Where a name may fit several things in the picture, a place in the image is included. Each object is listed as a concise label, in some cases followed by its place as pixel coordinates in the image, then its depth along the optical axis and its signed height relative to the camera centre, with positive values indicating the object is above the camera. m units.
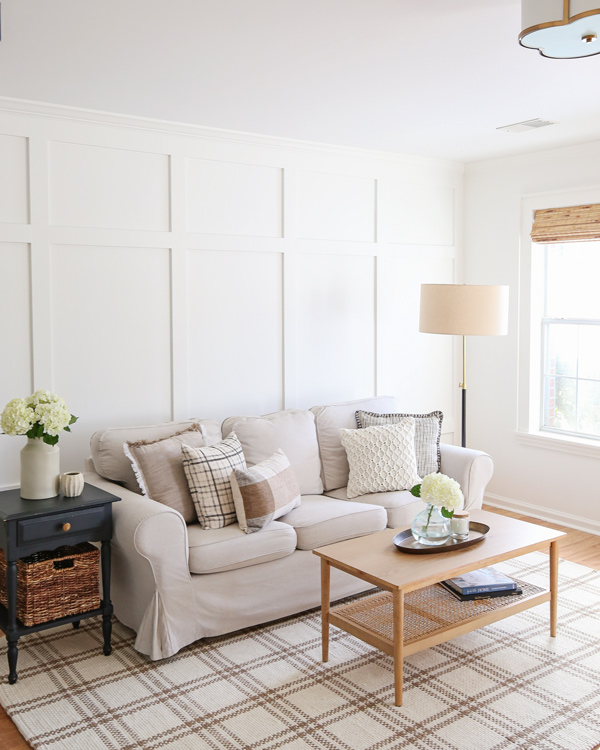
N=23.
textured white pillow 4.15 -0.73
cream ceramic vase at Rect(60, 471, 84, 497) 3.20 -0.67
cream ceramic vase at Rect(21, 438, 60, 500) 3.15 -0.59
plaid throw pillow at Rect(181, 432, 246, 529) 3.47 -0.73
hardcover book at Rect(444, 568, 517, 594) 3.23 -1.12
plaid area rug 2.59 -1.41
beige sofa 3.11 -0.96
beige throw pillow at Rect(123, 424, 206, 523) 3.51 -0.68
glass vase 3.17 -0.85
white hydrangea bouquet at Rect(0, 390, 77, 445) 3.09 -0.36
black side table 2.94 -0.83
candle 3.25 -0.86
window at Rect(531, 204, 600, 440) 5.03 +0.10
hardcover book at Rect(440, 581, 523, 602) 3.21 -1.16
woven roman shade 4.80 +0.73
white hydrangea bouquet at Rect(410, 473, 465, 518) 3.08 -0.68
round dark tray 3.09 -0.92
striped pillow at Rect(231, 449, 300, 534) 3.42 -0.78
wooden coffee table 2.82 -1.14
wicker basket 3.02 -1.06
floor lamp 4.39 +0.14
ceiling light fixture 2.26 +0.97
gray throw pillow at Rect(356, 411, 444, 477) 4.35 -0.60
